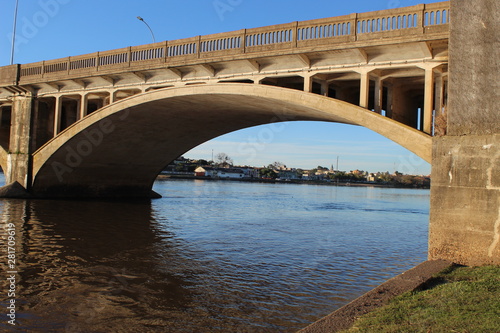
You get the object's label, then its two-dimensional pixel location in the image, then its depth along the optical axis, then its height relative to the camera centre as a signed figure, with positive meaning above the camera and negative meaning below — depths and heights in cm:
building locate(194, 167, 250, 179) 13175 +130
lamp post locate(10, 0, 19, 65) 2902 +867
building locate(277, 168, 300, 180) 16752 +179
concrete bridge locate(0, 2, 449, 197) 1427 +378
